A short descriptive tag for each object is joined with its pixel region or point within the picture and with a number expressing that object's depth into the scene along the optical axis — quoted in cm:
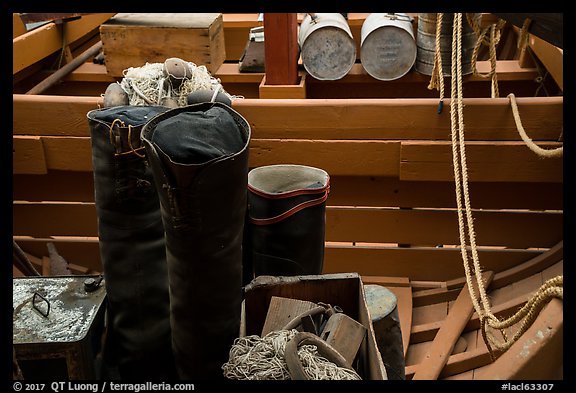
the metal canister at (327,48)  402
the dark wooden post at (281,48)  379
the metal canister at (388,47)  402
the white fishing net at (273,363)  165
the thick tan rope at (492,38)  350
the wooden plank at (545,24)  178
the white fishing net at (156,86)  233
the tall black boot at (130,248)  204
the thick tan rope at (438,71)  310
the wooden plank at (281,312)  192
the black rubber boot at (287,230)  230
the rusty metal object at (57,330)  209
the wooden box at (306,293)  207
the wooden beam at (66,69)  453
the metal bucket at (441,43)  400
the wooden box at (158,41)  423
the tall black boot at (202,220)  168
